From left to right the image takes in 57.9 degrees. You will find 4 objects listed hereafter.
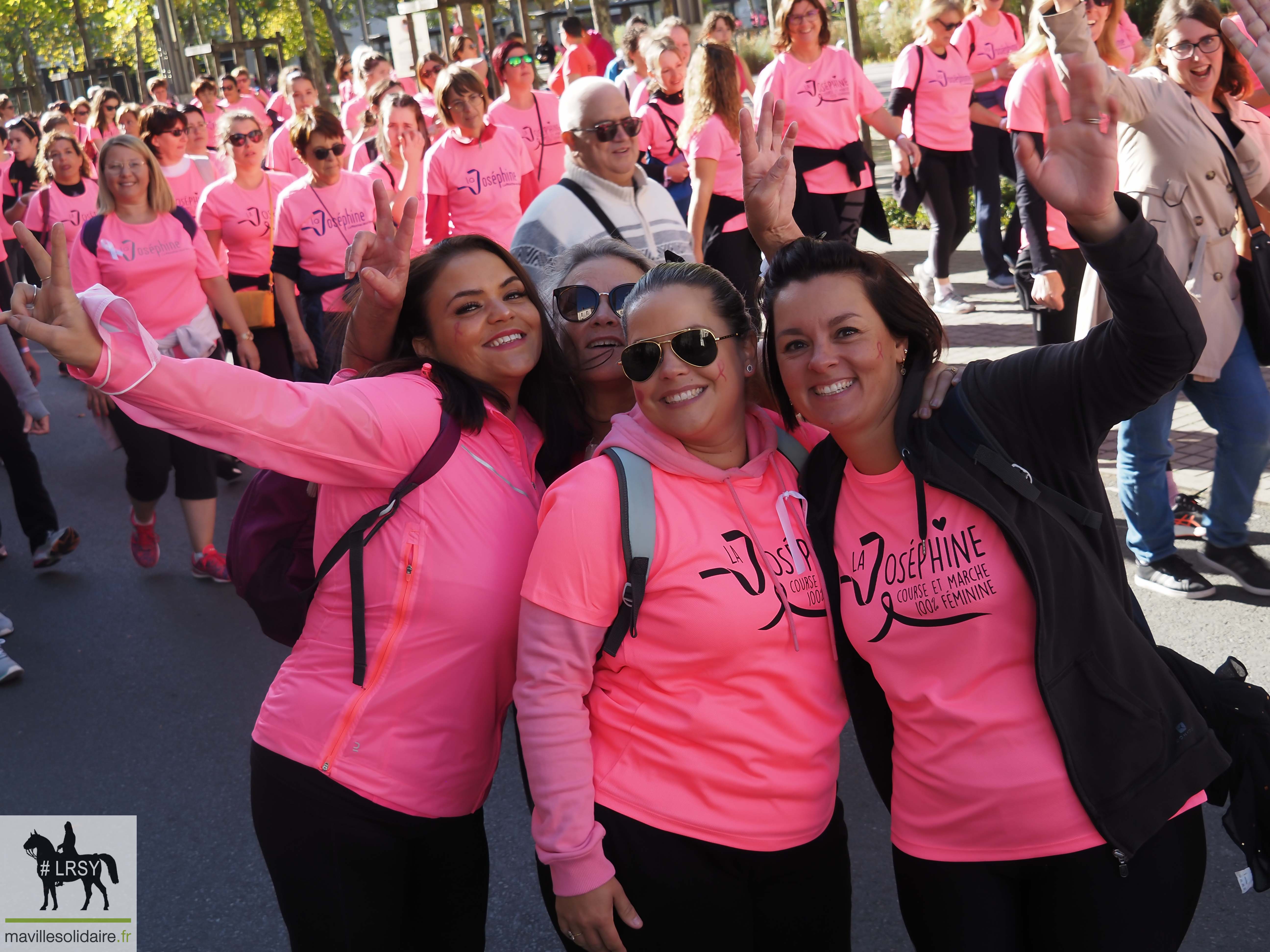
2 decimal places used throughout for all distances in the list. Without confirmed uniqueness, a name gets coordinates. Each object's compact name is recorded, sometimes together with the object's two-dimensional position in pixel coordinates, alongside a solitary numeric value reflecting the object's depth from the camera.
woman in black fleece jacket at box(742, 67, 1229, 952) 2.00
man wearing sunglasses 4.42
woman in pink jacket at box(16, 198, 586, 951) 2.23
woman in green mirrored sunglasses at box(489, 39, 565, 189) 8.27
